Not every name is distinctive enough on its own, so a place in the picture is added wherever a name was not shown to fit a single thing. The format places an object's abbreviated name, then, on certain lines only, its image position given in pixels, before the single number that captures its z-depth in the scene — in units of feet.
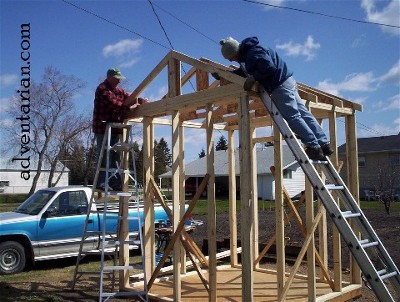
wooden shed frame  17.54
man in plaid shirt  22.90
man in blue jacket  15.74
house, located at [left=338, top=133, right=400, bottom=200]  105.29
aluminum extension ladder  13.10
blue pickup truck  29.94
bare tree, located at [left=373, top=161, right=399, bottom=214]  59.26
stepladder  21.79
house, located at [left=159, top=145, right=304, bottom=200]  104.47
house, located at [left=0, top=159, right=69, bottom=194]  160.76
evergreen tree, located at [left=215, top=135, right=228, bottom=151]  213.91
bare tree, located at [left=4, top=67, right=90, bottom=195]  96.12
